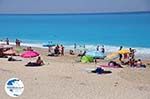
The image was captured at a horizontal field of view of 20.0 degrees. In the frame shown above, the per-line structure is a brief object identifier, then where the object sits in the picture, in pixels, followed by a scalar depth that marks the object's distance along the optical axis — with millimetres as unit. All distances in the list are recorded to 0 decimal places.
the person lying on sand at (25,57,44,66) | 23516
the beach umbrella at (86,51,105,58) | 28620
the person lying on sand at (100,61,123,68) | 24214
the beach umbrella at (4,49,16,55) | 29056
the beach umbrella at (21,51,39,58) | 27625
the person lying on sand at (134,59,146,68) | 25438
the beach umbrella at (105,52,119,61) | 29341
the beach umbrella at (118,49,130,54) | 29330
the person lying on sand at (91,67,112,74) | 21336
